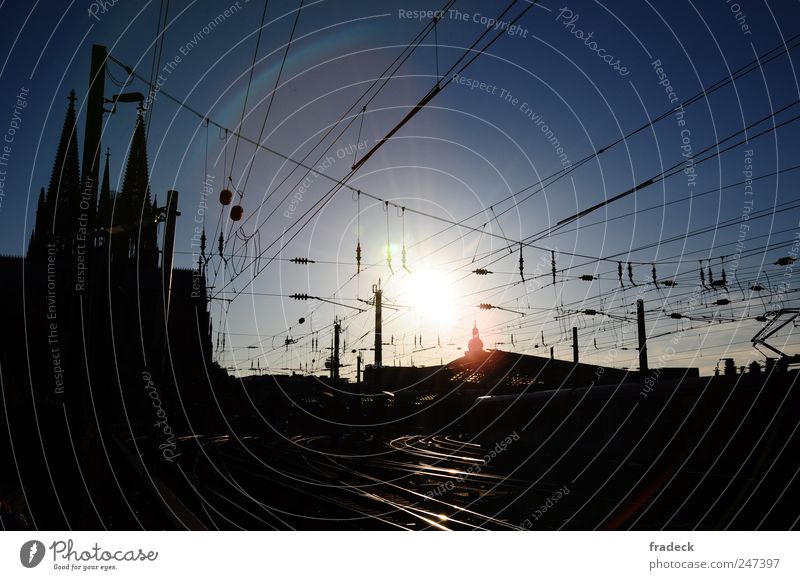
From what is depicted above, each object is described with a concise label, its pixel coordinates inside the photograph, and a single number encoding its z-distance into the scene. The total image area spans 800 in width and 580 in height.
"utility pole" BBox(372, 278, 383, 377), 27.06
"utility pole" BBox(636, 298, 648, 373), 25.82
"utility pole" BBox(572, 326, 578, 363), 44.31
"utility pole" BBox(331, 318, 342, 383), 43.64
